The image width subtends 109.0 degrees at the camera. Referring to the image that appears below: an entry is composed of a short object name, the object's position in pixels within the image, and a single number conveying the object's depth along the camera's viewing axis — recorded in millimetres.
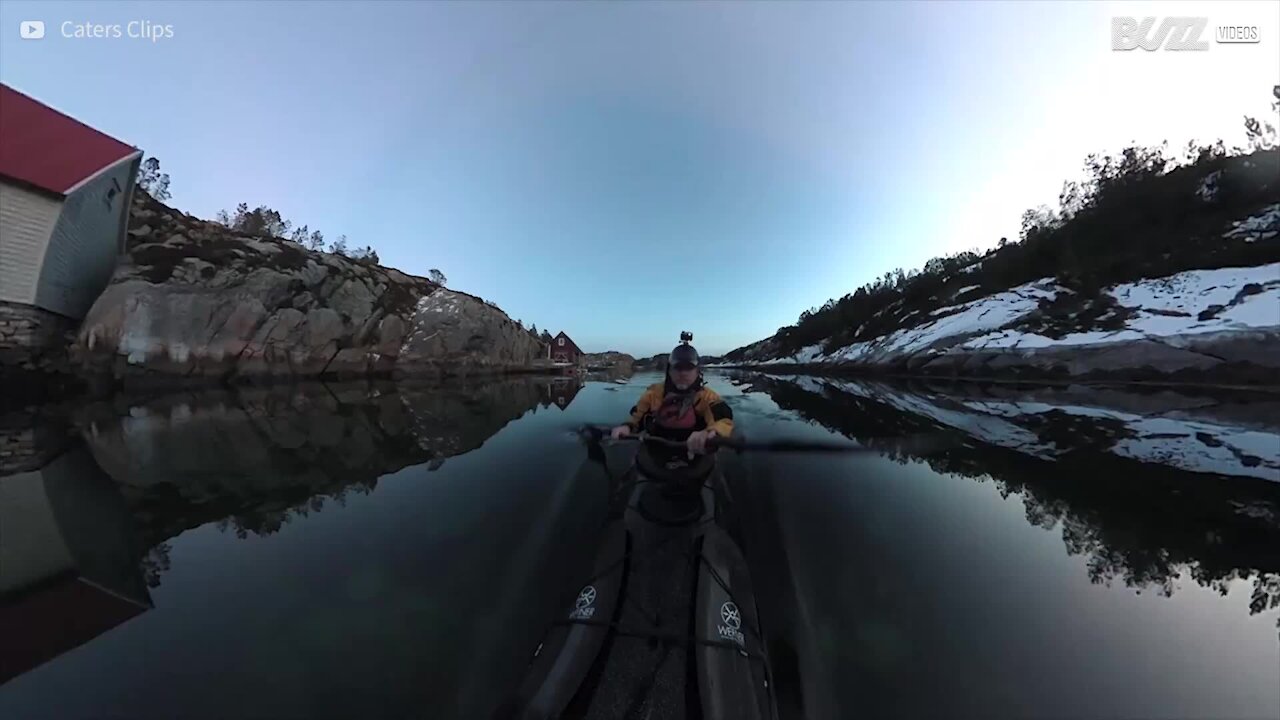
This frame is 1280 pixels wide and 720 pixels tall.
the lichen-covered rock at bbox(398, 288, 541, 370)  56350
